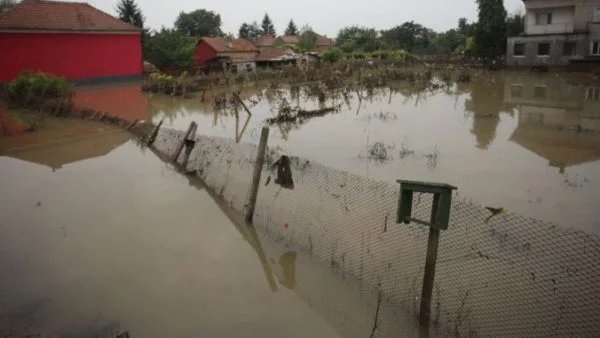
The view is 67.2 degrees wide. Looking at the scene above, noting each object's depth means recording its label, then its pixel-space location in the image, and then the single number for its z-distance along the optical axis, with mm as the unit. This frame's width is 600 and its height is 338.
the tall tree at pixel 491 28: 36344
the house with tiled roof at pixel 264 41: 69094
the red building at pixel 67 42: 25641
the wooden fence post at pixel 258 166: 6586
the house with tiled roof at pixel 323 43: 65375
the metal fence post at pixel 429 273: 3988
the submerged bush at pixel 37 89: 18172
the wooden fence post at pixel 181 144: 9492
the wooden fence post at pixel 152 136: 12406
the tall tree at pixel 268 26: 104938
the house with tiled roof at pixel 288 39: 69850
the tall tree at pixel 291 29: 105662
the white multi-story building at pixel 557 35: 31516
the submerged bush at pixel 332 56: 43344
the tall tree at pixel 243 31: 97031
